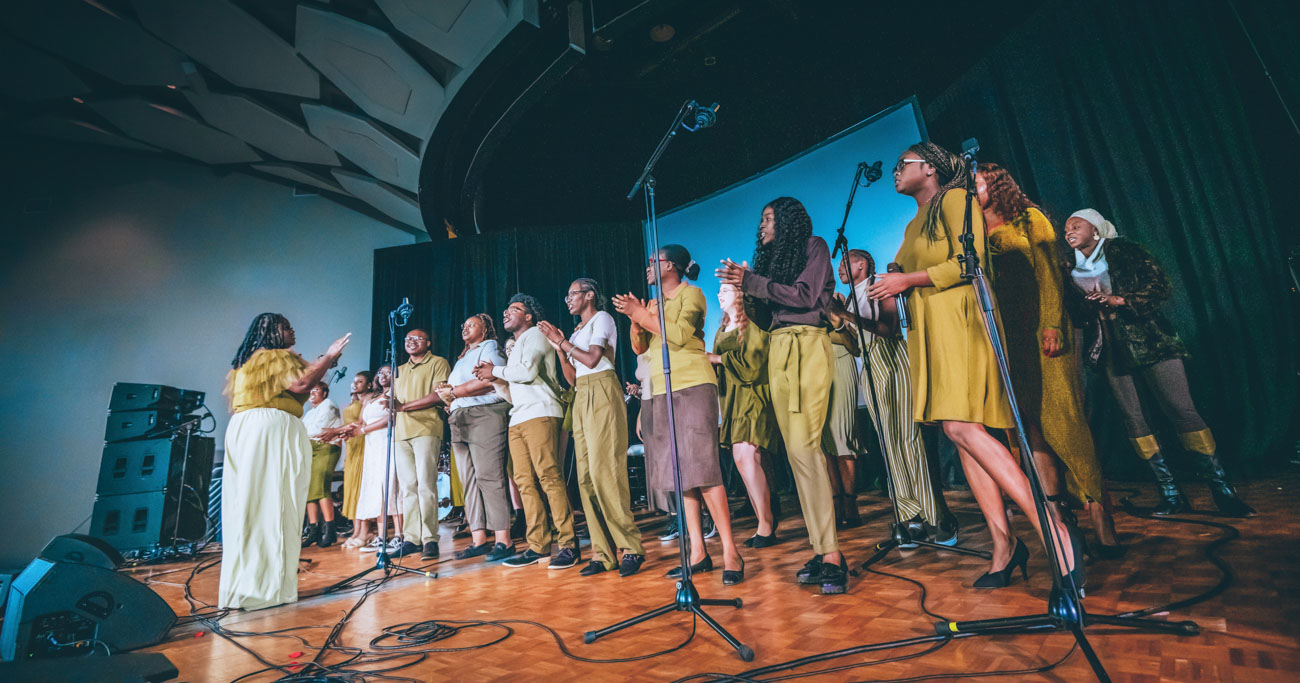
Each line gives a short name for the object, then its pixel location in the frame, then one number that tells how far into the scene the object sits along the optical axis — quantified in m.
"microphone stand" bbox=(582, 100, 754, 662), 1.72
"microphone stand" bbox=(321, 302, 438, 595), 3.40
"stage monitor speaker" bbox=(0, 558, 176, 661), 1.91
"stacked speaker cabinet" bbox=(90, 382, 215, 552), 5.26
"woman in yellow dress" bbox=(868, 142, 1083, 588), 1.87
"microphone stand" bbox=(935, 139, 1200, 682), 1.35
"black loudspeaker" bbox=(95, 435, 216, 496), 5.31
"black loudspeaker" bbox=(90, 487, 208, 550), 5.20
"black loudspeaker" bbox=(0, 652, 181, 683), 1.40
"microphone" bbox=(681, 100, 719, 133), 2.14
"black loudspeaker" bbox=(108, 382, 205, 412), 5.52
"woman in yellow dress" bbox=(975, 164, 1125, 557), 2.09
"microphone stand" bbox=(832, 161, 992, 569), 2.68
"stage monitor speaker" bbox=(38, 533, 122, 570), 2.08
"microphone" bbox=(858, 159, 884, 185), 2.94
